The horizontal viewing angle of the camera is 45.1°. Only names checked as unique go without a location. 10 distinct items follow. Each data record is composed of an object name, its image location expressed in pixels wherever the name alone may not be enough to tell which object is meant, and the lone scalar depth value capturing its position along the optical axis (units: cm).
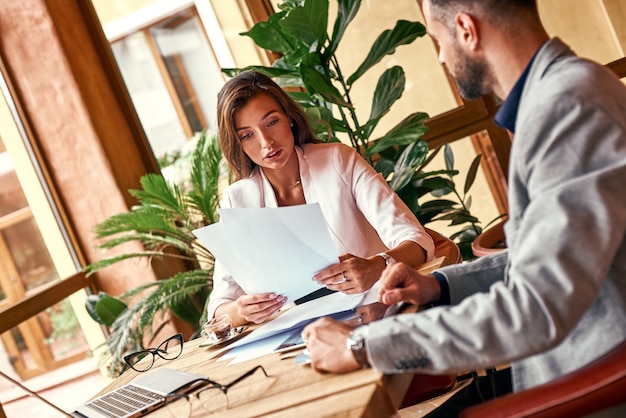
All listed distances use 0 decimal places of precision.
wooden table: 127
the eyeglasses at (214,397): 150
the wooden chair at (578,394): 110
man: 111
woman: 241
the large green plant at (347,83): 330
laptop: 168
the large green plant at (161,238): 411
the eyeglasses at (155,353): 206
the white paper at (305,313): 184
